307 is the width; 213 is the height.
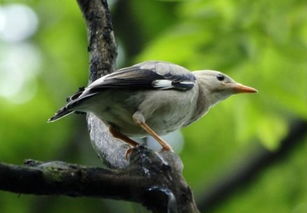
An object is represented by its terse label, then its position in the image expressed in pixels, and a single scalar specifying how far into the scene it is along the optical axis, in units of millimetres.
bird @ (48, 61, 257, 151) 10594
